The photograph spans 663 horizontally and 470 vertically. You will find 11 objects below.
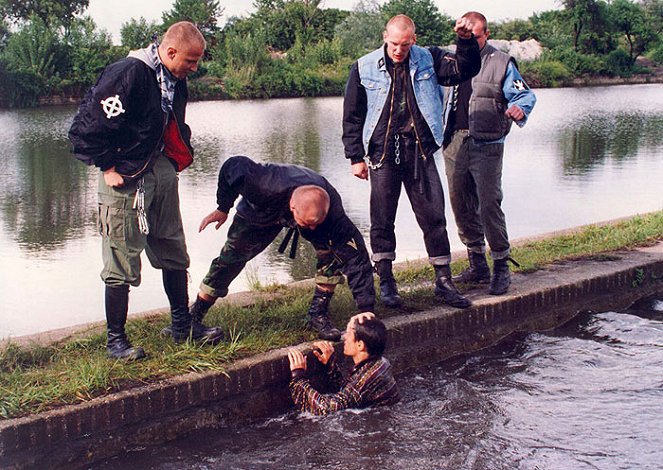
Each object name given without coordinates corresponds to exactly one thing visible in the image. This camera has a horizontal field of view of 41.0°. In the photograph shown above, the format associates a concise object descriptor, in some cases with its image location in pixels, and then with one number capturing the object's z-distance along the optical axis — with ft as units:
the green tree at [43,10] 136.15
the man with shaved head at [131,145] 15.44
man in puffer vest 20.93
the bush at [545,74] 162.20
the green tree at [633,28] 211.00
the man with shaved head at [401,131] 19.36
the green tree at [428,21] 165.17
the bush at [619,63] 185.47
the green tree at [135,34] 127.24
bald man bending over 17.12
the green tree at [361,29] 156.76
